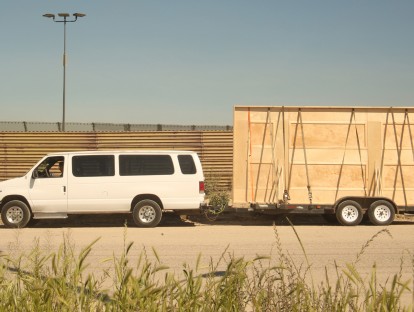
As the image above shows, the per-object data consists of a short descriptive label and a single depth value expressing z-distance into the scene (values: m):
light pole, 32.59
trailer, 16.03
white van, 15.93
